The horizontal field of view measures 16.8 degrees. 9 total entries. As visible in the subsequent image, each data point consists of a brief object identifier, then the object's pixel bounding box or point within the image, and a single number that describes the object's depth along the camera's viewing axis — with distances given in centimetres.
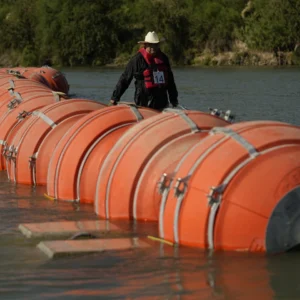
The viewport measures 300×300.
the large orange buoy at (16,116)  1462
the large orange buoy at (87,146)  1139
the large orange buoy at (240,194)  821
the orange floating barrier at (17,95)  1563
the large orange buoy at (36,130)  1309
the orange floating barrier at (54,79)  2978
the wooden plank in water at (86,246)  870
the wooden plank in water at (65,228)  959
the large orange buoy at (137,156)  988
